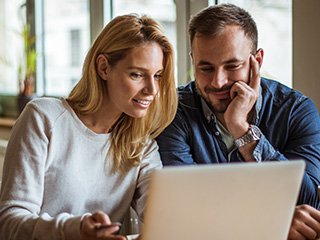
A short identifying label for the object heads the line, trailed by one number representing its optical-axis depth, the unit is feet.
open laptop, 3.32
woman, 4.69
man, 5.33
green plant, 10.49
